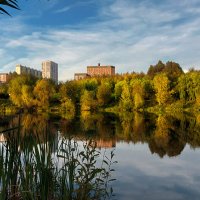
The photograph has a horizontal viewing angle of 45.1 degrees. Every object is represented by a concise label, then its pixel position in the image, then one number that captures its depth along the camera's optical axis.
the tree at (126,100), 42.71
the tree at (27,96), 42.71
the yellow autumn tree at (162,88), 40.11
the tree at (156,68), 72.33
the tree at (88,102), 42.67
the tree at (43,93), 43.13
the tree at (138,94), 41.14
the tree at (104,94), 44.58
